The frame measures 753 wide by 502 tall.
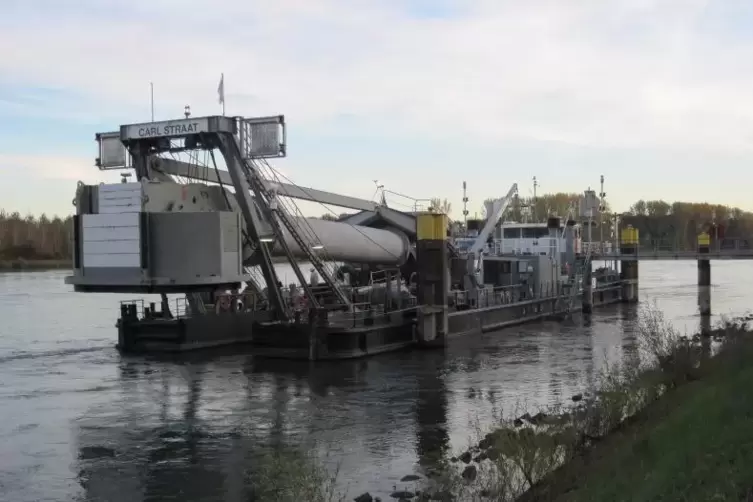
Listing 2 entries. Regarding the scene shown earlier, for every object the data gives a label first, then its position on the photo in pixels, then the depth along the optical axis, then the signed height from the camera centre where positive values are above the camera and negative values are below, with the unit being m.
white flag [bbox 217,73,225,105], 23.77 +4.66
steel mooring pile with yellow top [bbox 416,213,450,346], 26.67 -0.63
